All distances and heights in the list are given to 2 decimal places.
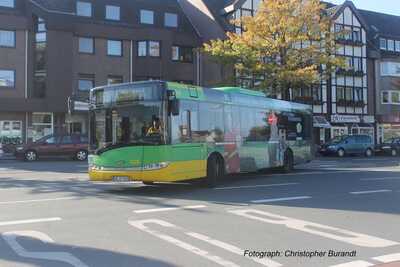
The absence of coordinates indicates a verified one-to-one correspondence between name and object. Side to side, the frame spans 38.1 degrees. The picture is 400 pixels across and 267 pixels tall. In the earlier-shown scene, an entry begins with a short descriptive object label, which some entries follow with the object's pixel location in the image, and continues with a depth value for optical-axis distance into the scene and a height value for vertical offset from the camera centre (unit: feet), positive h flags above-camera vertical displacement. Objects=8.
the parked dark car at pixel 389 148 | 145.28 -2.57
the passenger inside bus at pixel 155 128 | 45.60 +0.83
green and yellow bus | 45.75 +0.51
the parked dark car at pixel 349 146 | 135.13 -1.92
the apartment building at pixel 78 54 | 132.36 +20.70
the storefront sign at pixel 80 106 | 134.51 +7.63
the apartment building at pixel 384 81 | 181.27 +17.87
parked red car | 104.58 -1.67
